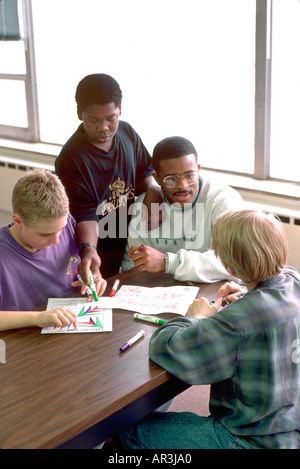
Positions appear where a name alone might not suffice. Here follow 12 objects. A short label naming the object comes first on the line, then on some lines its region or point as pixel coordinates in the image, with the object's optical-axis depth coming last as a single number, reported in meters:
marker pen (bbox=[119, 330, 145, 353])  1.65
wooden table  1.33
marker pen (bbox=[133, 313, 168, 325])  1.80
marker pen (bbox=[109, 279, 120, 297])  2.03
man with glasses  2.15
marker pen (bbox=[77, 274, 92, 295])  2.01
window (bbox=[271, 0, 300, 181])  3.11
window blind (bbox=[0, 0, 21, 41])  4.61
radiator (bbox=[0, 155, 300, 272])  2.96
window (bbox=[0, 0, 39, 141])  4.60
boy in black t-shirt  2.37
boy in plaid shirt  1.45
